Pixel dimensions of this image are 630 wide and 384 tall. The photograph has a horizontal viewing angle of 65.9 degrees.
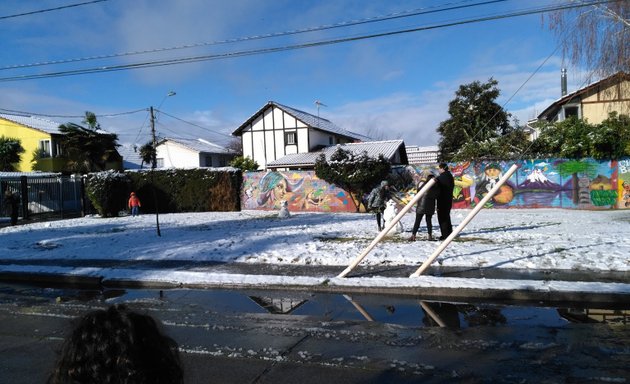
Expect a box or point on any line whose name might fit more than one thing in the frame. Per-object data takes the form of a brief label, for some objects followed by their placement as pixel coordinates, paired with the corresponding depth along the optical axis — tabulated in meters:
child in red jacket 22.86
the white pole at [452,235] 7.53
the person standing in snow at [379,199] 13.46
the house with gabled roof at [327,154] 32.50
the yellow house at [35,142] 37.34
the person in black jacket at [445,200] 11.05
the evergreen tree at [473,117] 38.84
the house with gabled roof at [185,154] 47.50
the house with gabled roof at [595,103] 16.22
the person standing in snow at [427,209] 11.81
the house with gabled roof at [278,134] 36.47
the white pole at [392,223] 7.67
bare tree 14.72
